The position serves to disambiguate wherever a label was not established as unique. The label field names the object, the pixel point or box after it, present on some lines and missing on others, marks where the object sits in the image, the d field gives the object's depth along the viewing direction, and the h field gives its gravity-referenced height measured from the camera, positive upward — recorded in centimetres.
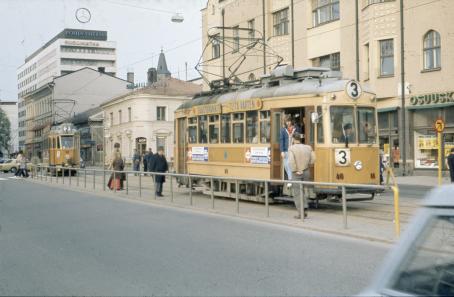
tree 11006 +321
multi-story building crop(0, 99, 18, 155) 14162 +1041
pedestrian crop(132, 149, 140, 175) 3442 -74
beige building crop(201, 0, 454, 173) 2705 +439
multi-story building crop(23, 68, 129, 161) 8600 +817
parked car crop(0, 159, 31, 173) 5172 -147
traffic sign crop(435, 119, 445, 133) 2234 +65
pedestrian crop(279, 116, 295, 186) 1456 +17
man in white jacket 1270 -30
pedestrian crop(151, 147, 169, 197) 1912 -48
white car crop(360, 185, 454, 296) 246 -48
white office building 11619 +1800
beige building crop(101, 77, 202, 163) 5716 +300
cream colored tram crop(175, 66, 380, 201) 1411 +41
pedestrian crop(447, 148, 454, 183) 2111 -67
